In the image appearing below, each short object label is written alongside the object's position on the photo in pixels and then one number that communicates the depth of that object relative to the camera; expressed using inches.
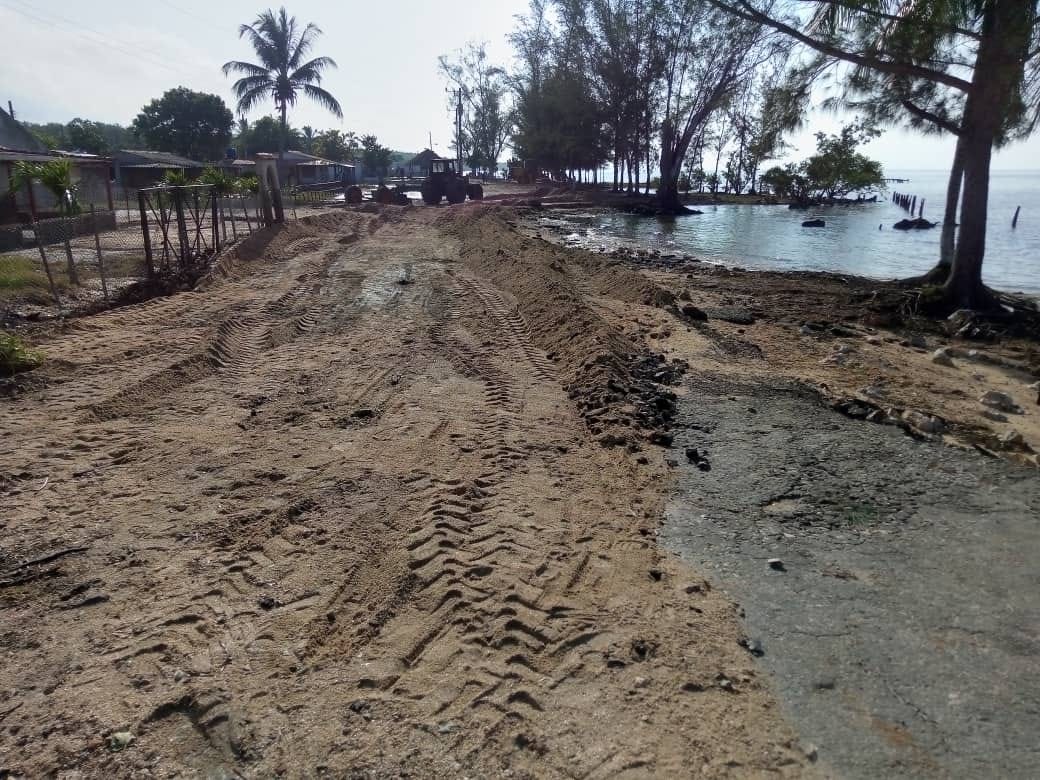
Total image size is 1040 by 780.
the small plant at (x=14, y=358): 286.4
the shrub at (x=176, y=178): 664.4
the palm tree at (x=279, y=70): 1930.4
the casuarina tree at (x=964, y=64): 428.5
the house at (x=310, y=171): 1927.9
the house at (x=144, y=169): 1502.2
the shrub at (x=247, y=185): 835.3
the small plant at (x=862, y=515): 189.3
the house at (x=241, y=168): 1168.6
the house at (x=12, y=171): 812.0
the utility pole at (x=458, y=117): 3415.4
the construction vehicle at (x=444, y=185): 1467.8
